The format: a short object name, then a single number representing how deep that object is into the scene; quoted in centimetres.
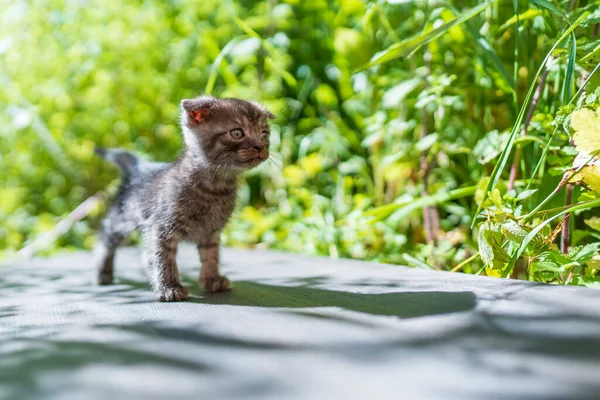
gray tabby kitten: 79
